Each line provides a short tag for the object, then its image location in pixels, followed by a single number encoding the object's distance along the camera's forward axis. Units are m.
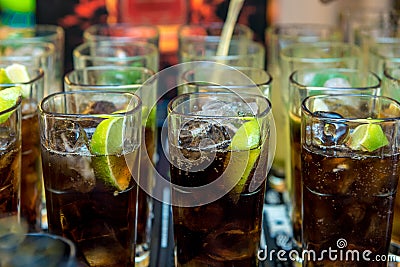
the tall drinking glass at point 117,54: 1.21
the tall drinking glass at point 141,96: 1.02
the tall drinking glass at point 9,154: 0.88
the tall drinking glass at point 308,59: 1.14
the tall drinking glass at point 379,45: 1.21
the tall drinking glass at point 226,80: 1.01
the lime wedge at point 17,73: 1.06
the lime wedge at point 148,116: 1.02
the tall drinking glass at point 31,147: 1.03
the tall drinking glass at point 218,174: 0.85
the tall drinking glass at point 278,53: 1.30
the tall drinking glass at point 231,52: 1.21
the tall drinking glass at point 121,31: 1.52
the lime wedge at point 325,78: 1.08
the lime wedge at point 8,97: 0.91
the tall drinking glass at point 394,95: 1.03
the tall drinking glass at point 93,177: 0.86
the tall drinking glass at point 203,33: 1.39
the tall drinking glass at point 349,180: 0.86
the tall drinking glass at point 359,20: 1.50
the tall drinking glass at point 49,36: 1.40
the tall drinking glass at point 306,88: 1.02
